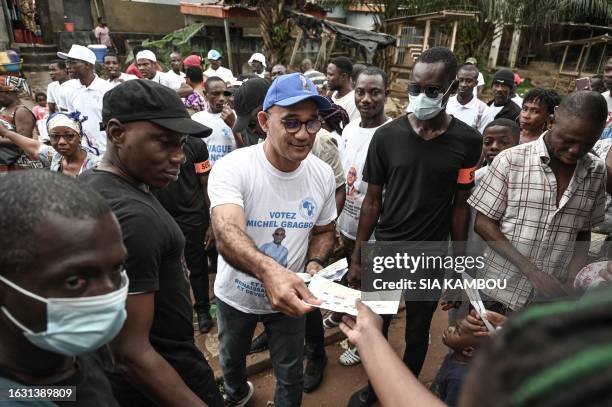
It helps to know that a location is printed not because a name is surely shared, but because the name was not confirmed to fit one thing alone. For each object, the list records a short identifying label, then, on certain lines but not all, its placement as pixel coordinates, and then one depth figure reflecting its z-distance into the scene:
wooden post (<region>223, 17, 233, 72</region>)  13.80
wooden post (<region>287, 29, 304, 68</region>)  12.55
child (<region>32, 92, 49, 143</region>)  5.91
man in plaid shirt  2.28
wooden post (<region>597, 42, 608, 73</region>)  14.97
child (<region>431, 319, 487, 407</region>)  2.22
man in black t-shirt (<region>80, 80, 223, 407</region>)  1.48
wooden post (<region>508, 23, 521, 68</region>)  17.02
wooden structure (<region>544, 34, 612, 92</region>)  14.16
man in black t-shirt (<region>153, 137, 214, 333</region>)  3.46
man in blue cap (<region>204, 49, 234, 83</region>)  9.16
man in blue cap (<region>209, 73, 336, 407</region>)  2.13
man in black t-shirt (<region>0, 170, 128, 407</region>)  1.03
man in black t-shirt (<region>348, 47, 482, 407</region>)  2.67
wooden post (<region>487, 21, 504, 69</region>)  17.17
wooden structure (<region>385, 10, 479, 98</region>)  11.25
